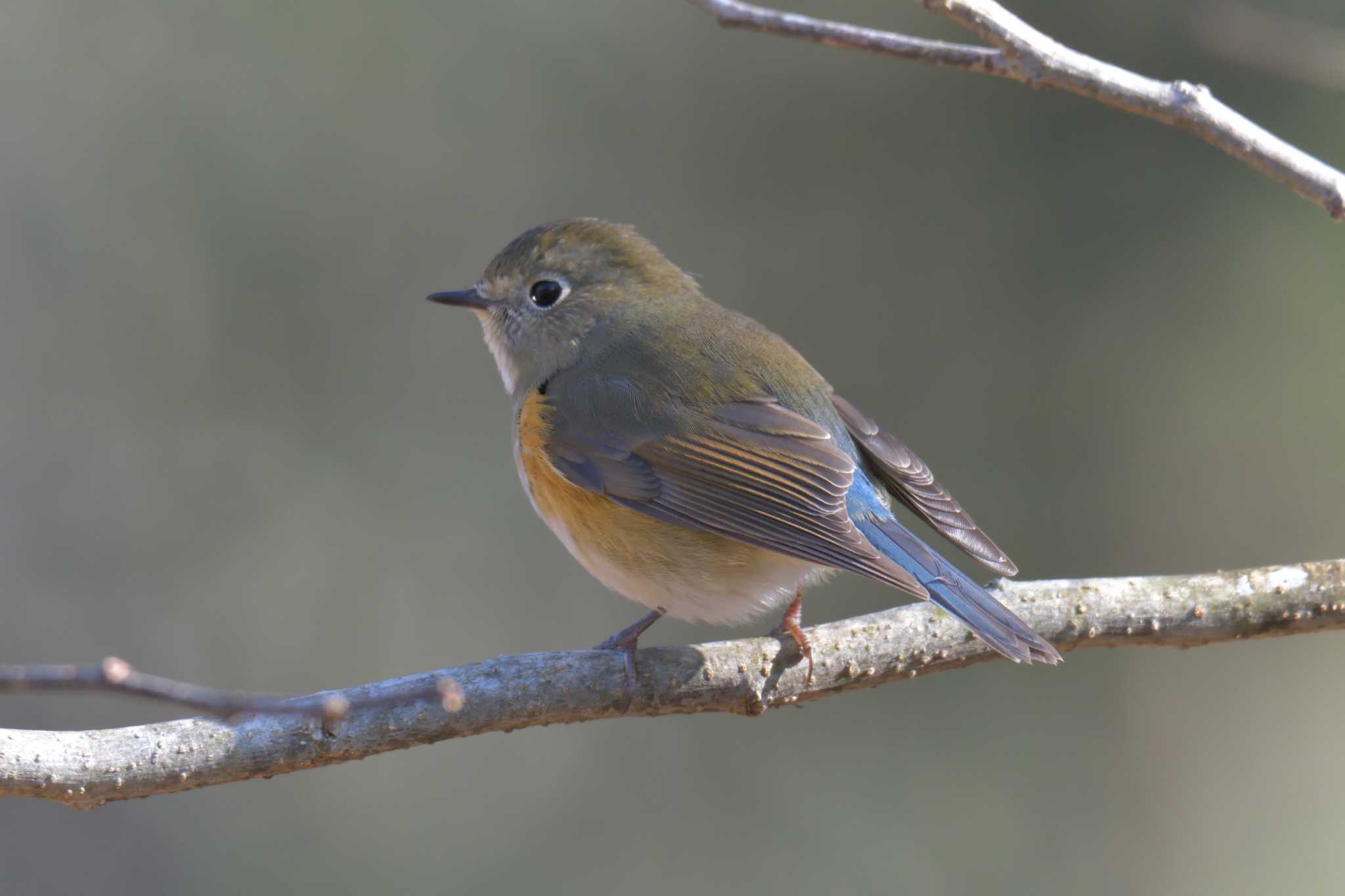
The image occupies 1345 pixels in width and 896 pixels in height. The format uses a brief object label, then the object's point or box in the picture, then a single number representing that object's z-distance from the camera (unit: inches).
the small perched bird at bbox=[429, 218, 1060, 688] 234.7
